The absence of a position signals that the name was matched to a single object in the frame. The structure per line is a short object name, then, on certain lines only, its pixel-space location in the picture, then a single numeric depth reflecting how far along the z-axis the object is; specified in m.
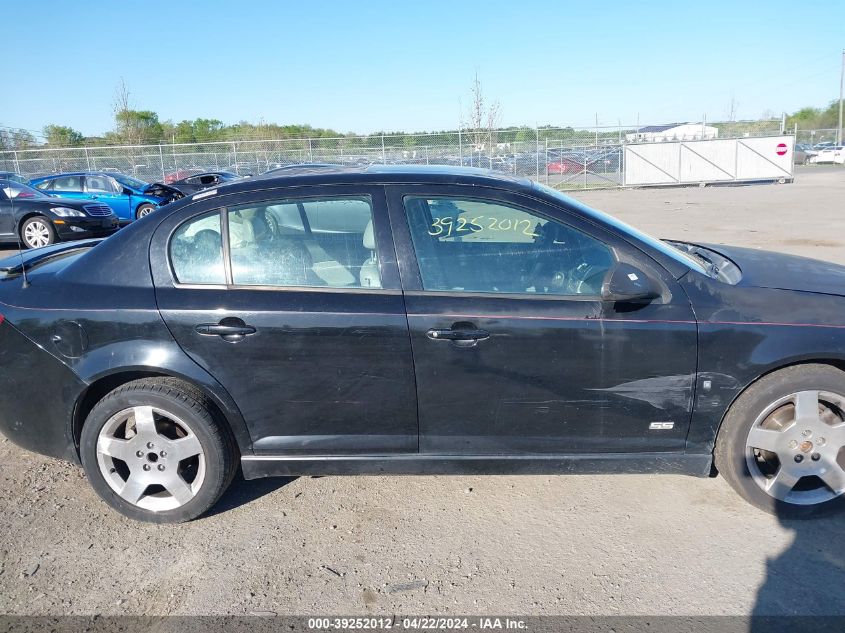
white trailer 26.44
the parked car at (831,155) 41.55
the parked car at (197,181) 16.78
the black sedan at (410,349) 2.98
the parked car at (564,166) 28.06
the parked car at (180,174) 26.17
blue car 16.11
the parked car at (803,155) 44.19
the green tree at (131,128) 35.09
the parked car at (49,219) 11.95
